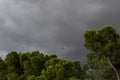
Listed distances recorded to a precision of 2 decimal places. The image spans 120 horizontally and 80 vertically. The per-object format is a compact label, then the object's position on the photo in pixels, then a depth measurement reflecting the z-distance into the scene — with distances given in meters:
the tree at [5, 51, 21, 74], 51.46
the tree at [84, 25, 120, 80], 38.19
